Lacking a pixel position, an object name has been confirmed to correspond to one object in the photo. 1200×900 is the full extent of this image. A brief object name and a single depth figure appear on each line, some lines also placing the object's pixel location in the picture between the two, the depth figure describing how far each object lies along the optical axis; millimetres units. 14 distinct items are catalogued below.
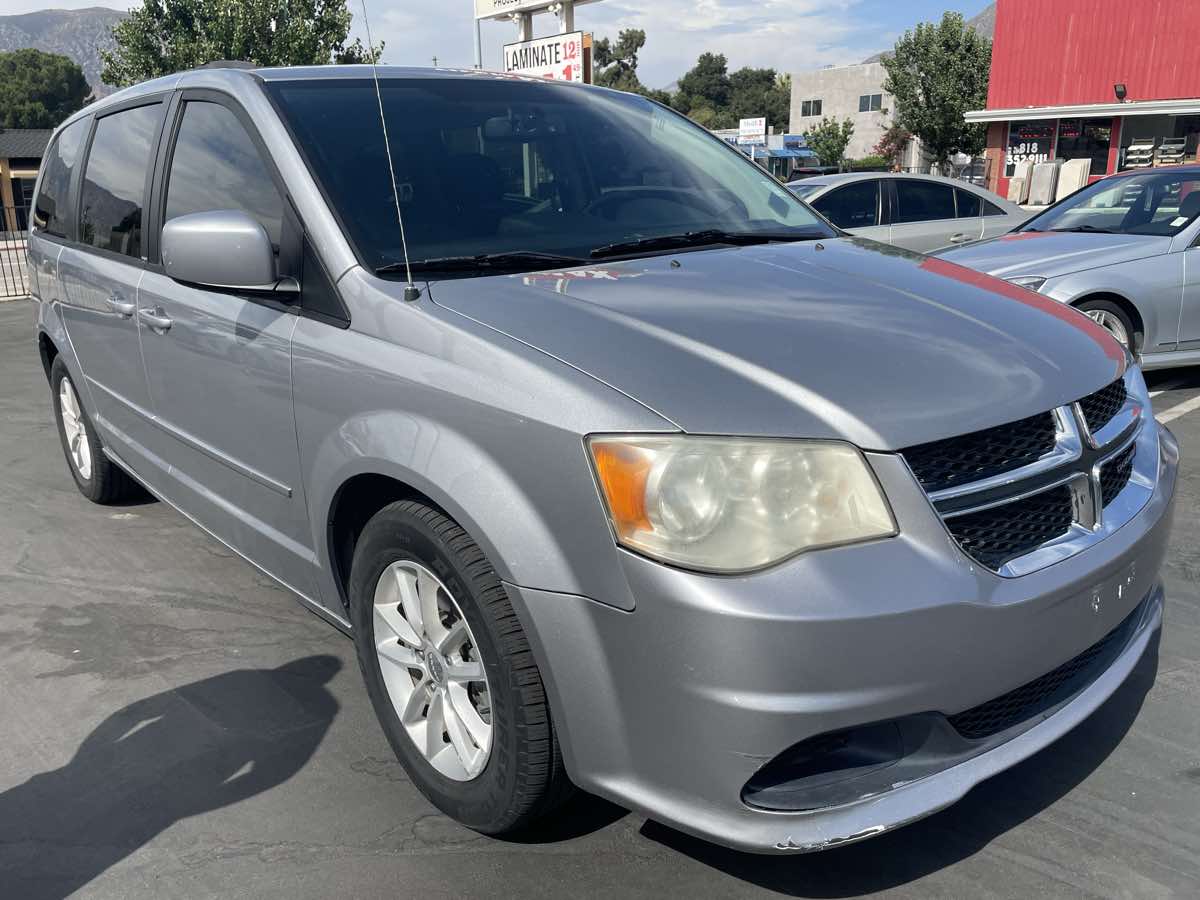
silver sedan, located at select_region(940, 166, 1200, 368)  6430
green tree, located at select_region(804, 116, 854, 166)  59469
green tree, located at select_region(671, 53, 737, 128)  114475
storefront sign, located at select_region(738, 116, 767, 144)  29522
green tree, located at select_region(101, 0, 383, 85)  33812
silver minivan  1858
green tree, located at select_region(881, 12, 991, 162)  42000
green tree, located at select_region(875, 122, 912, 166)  59188
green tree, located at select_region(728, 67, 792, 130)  108062
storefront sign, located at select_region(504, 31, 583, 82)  11422
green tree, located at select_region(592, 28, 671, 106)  101994
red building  27875
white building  70375
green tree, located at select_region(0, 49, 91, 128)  83812
